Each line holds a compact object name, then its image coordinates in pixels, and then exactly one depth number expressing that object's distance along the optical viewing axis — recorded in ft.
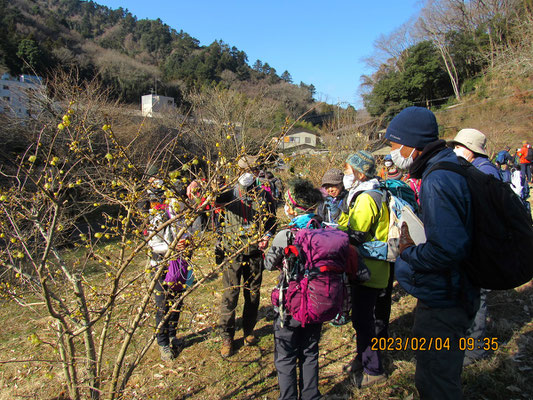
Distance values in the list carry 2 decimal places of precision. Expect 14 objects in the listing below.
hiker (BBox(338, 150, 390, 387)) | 9.05
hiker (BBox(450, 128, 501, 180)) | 10.69
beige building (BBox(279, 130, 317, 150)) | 161.27
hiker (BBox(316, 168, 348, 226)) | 12.00
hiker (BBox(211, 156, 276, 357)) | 11.68
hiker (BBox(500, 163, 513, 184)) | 19.57
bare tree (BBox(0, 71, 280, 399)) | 6.50
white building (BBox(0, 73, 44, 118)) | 39.42
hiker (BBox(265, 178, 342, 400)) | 8.10
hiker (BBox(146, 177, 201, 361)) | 8.24
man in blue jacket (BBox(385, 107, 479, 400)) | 5.67
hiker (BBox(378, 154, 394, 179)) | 25.62
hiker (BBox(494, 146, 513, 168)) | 35.14
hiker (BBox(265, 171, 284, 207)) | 18.39
